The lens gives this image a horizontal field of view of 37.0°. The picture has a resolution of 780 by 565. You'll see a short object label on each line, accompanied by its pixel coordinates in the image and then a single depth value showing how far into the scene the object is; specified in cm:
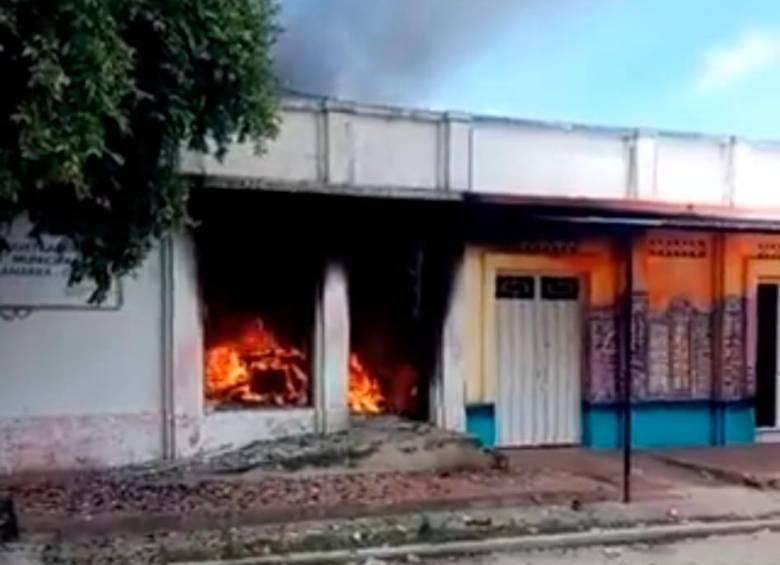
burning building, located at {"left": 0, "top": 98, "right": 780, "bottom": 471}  1334
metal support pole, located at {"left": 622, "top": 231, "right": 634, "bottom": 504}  1255
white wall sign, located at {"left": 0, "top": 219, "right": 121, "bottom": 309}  1298
